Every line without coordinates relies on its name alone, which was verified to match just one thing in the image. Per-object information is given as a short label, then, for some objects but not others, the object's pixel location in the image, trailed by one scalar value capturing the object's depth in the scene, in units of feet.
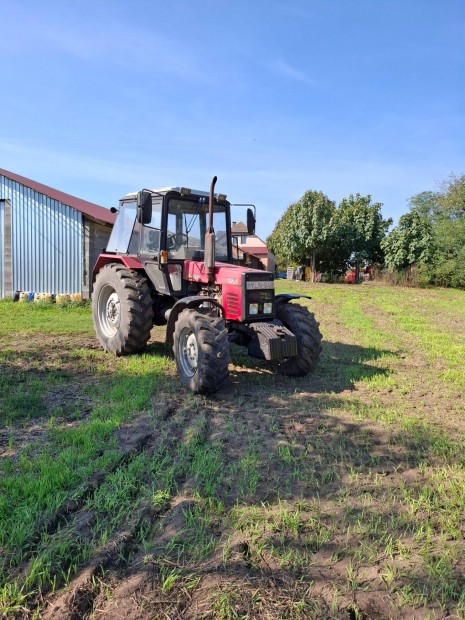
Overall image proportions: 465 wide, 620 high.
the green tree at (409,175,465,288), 95.86
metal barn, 45.34
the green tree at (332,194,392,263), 118.01
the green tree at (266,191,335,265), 113.09
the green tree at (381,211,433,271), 102.78
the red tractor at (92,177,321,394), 18.31
